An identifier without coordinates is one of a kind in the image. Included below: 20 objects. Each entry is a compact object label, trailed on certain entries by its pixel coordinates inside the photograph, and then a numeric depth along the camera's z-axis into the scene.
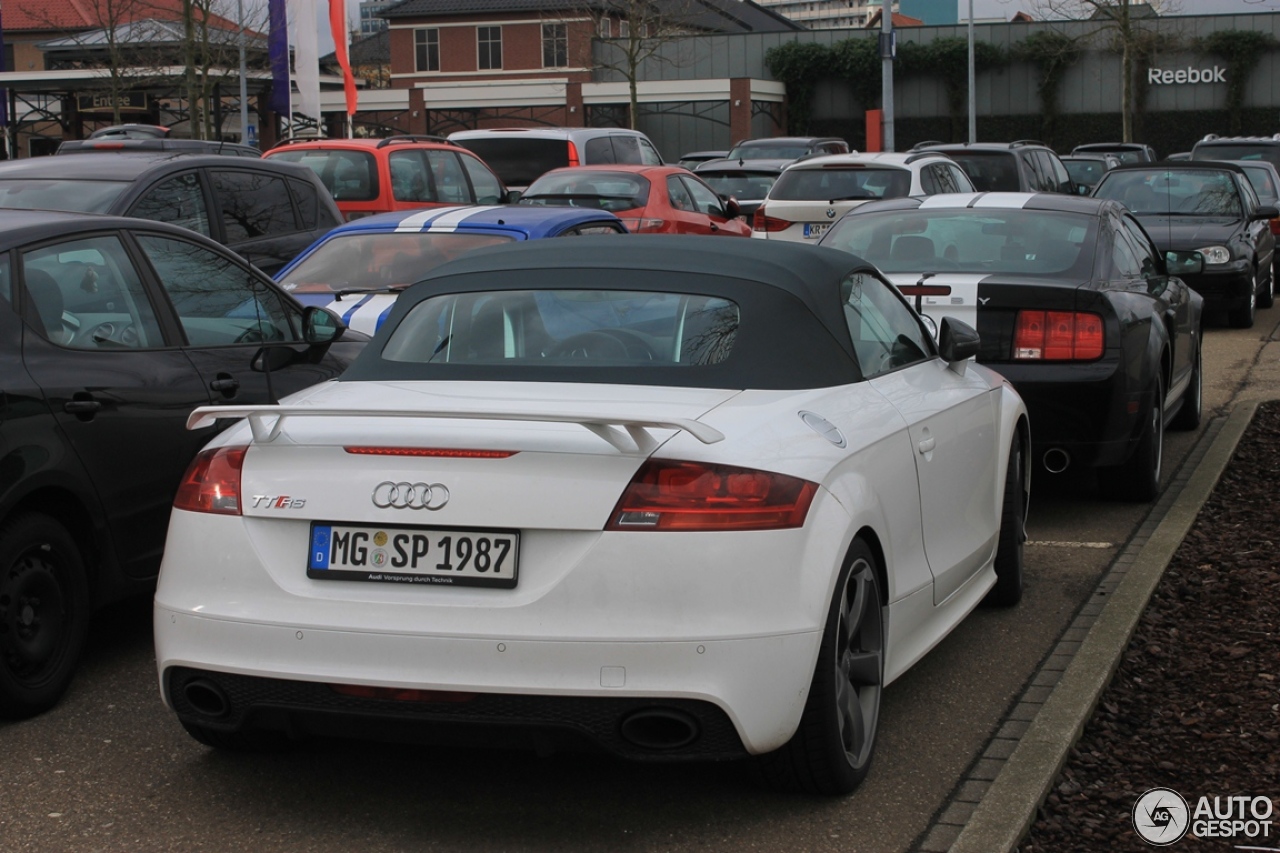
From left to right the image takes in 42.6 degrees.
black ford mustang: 7.53
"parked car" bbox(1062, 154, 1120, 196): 30.39
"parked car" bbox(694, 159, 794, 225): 23.83
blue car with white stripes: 9.40
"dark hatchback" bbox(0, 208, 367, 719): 5.07
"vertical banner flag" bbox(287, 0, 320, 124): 32.53
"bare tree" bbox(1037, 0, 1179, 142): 41.74
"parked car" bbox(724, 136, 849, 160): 33.22
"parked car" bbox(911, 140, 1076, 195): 20.41
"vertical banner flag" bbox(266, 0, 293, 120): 32.06
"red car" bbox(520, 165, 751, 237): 16.98
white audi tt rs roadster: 3.75
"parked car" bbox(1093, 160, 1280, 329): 16.45
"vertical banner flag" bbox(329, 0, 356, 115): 35.19
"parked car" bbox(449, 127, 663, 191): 22.31
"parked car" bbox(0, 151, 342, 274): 9.16
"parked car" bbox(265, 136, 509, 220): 15.67
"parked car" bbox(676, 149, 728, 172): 40.06
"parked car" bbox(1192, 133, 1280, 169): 26.39
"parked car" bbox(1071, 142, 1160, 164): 34.88
